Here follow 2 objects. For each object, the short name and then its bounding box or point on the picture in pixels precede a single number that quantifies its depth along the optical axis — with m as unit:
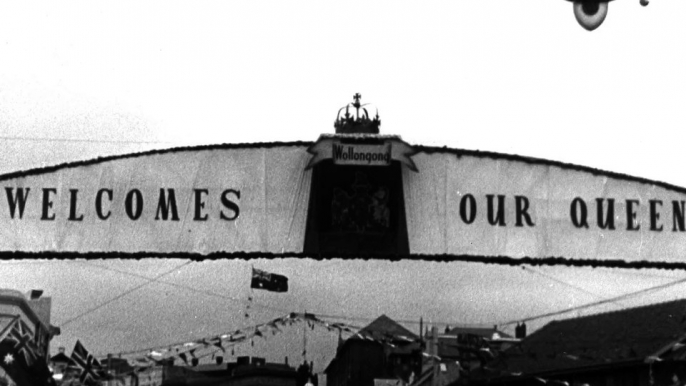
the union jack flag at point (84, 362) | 30.00
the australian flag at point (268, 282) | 36.25
